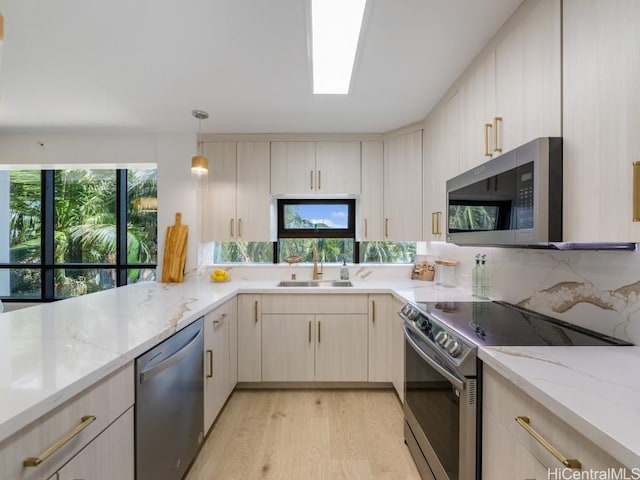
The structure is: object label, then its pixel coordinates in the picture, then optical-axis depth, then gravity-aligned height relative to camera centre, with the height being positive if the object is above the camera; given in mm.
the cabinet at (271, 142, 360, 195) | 2855 +704
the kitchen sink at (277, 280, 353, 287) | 2822 -436
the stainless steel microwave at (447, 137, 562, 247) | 1028 +187
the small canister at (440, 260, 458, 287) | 2400 -282
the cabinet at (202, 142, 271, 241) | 2865 +501
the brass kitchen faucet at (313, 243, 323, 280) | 2914 -310
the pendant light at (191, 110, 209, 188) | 2279 +596
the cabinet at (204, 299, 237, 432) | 1795 -846
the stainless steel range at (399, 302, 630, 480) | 1060 -543
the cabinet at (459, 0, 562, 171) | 1090 +727
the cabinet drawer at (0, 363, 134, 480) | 645 -511
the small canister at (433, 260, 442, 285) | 2511 -310
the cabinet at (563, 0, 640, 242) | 805 +387
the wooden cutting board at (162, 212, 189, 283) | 2824 -142
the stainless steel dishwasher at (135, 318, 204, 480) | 1101 -764
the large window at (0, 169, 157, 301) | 3561 +95
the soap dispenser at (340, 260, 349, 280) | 2906 -339
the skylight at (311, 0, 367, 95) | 1320 +1093
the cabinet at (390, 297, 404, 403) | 2141 -867
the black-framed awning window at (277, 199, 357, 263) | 3145 +120
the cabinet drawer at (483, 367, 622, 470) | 639 -500
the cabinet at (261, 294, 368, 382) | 2412 -842
